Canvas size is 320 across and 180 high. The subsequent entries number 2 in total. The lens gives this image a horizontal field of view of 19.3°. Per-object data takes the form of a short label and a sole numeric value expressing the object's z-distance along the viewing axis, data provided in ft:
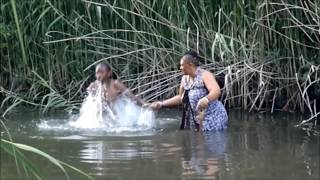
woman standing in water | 31.23
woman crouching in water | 35.30
